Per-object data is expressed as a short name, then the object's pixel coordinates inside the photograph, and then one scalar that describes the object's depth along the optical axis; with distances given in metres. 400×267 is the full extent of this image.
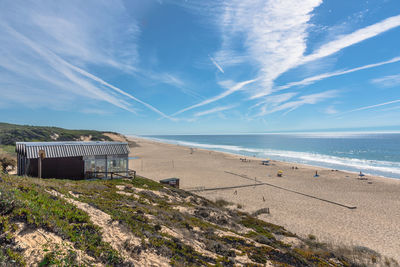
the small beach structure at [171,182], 22.43
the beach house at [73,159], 16.52
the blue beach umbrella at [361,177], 33.94
